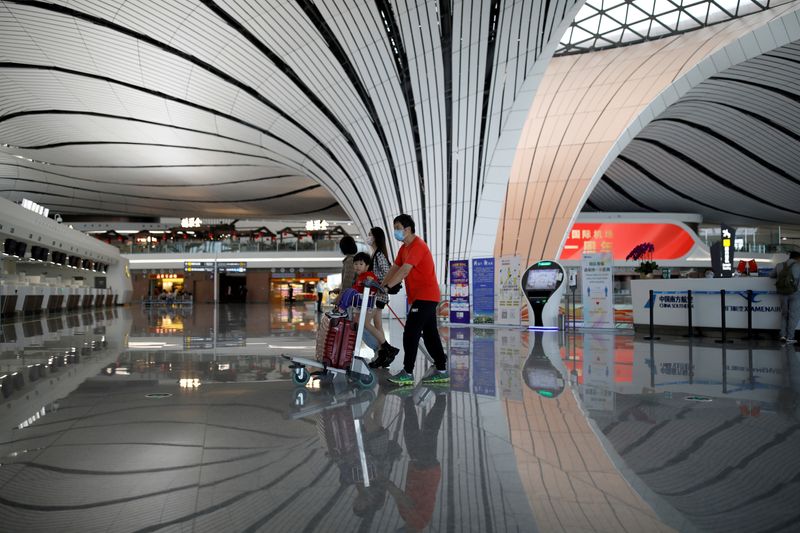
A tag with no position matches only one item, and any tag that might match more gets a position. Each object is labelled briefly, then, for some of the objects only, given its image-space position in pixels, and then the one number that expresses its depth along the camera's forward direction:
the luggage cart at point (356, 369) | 5.33
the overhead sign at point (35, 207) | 26.97
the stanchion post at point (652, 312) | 11.52
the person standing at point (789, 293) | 10.09
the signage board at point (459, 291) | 16.84
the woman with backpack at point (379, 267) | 6.15
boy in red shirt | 5.63
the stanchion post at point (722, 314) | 10.62
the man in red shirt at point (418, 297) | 5.50
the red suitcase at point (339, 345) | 5.49
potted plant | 15.59
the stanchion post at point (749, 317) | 10.99
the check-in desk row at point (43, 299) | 19.41
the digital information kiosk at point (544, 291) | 14.81
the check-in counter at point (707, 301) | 11.32
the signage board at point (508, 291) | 15.97
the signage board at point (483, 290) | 16.42
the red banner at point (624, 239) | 37.73
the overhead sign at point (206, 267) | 49.66
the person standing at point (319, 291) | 26.12
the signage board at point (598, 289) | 14.54
